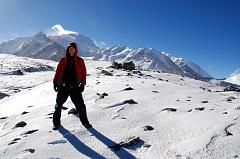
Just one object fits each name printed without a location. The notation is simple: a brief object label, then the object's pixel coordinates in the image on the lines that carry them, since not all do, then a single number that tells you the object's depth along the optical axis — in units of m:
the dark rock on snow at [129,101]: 7.19
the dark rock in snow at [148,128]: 5.18
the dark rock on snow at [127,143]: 4.55
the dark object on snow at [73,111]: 6.31
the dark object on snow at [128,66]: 20.87
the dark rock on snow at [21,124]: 6.00
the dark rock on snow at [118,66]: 21.05
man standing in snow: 5.55
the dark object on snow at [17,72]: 23.67
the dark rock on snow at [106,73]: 15.82
